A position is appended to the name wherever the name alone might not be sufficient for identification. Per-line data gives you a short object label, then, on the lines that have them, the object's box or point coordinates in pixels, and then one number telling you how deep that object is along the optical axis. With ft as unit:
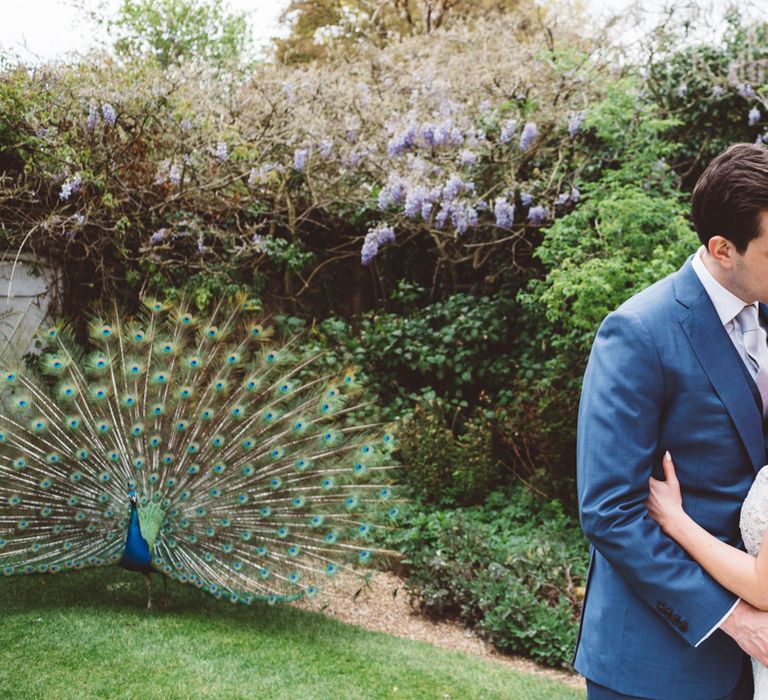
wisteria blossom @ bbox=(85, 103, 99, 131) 21.49
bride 4.48
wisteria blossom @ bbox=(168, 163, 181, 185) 23.17
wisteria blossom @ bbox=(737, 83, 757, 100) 22.26
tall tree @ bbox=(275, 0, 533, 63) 39.52
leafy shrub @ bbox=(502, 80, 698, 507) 19.01
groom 4.58
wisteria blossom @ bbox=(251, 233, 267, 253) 24.75
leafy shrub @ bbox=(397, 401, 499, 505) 22.17
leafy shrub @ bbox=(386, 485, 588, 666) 15.72
